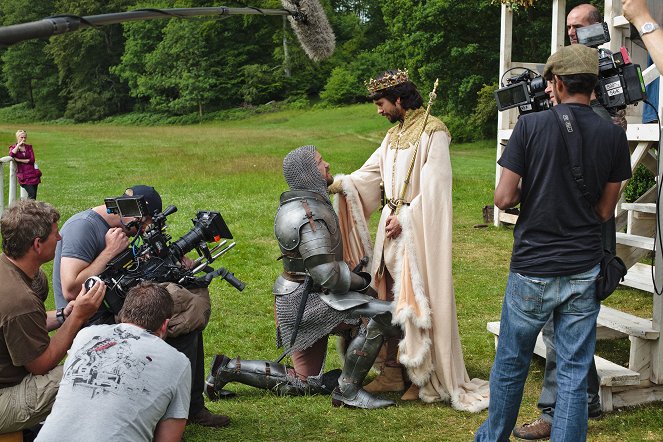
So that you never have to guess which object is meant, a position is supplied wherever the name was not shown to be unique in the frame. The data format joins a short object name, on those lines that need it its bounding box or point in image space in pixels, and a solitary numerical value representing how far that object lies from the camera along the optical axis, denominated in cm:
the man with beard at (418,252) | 525
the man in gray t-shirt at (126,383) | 305
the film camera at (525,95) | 433
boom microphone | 193
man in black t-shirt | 364
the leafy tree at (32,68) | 6531
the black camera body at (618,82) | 423
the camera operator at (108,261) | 462
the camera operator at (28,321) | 368
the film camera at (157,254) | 446
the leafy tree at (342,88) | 4631
